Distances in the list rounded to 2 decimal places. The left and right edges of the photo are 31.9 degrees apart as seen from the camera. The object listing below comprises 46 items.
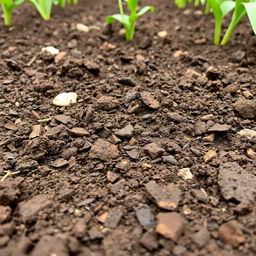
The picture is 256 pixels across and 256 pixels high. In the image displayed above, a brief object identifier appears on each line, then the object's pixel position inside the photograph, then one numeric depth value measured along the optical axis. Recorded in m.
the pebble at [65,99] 0.41
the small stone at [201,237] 0.29
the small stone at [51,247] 0.28
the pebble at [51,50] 0.48
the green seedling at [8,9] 0.52
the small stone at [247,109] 0.39
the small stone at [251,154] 0.35
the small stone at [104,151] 0.35
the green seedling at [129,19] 0.49
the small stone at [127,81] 0.42
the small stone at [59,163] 0.35
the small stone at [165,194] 0.31
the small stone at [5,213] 0.30
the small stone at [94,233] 0.29
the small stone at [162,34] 0.52
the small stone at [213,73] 0.43
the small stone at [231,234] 0.29
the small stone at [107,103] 0.40
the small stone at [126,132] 0.37
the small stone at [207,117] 0.39
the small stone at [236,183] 0.32
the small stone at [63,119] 0.39
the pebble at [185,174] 0.34
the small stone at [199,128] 0.38
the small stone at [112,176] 0.33
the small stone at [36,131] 0.37
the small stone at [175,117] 0.38
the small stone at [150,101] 0.39
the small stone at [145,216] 0.30
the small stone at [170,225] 0.29
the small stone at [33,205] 0.31
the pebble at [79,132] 0.37
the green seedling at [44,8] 0.54
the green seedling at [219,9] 0.47
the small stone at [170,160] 0.35
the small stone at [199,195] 0.32
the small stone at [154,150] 0.35
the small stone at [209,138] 0.37
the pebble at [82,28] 0.54
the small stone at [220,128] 0.37
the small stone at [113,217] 0.30
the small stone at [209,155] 0.35
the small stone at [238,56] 0.47
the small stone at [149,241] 0.29
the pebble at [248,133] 0.37
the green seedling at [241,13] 0.41
